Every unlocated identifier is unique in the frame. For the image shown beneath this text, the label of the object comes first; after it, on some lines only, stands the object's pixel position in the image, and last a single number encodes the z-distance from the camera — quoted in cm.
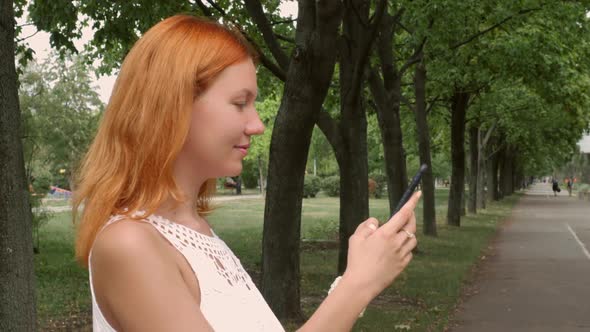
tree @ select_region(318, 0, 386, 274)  1441
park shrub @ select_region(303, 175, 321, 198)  6825
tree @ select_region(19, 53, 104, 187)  1944
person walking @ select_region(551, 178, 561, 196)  8219
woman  153
